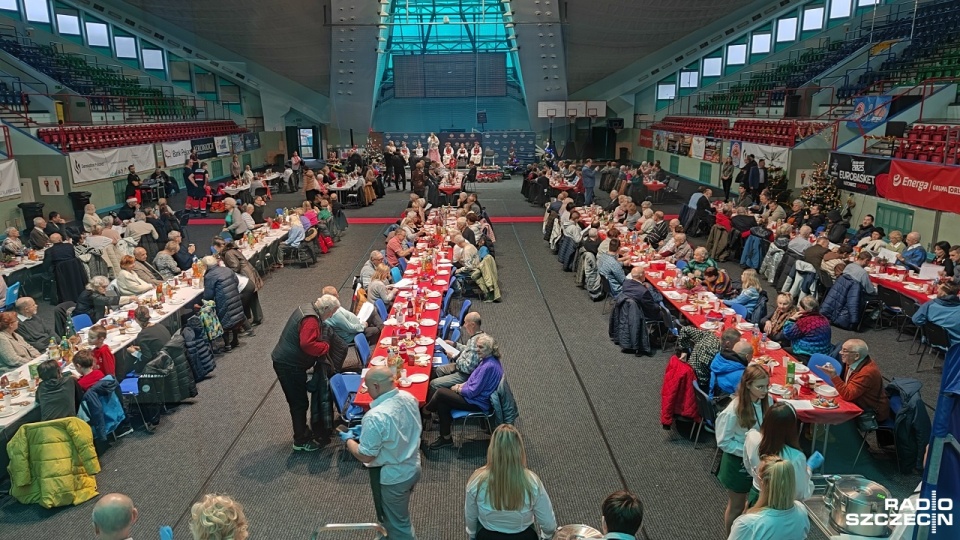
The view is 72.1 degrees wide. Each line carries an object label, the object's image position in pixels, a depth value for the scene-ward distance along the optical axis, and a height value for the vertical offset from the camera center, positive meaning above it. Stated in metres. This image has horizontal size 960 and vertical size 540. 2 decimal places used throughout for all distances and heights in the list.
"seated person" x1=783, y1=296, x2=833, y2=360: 7.38 -2.21
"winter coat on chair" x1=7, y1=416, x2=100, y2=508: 5.58 -2.65
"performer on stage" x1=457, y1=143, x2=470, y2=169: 29.61 -0.88
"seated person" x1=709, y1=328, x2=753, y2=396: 6.19 -2.14
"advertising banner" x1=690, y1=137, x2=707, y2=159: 24.59 -0.54
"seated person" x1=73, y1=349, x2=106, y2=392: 6.41 -2.16
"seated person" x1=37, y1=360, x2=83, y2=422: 5.90 -2.20
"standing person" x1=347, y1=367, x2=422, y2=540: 4.42 -2.07
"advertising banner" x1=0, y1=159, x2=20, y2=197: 15.13 -0.75
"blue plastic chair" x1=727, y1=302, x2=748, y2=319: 8.45 -2.24
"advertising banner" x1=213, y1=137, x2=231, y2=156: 27.20 -0.14
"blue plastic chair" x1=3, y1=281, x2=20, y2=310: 9.70 -2.19
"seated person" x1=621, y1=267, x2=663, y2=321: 8.84 -2.12
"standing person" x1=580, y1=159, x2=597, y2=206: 19.72 -1.35
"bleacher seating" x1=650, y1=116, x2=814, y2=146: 19.55 +0.11
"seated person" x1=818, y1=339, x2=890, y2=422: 5.90 -2.23
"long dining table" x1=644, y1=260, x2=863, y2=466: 5.79 -2.27
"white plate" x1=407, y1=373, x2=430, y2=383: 6.51 -2.33
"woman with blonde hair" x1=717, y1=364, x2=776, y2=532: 4.73 -2.11
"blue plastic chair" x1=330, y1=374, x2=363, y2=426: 6.26 -2.51
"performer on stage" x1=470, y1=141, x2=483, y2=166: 29.33 -0.80
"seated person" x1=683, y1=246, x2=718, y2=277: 10.07 -1.96
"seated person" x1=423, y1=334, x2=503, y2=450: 6.34 -2.41
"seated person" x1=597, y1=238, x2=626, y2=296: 10.18 -2.08
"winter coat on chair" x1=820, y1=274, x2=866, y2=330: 9.46 -2.46
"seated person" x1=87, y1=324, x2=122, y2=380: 6.76 -2.10
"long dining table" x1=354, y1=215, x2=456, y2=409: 6.44 -2.22
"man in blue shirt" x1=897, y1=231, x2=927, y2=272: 10.42 -1.98
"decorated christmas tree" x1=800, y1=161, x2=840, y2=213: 15.27 -1.43
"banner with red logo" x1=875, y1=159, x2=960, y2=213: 11.91 -1.08
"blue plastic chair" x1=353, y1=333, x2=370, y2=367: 7.35 -2.30
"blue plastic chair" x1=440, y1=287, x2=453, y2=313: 9.21 -2.27
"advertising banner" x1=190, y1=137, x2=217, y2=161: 25.33 -0.21
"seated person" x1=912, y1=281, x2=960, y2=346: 7.66 -2.13
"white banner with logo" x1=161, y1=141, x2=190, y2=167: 23.25 -0.38
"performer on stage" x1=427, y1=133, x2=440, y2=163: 27.41 -0.39
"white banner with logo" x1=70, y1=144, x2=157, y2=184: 17.91 -0.53
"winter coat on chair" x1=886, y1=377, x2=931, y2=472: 5.93 -2.63
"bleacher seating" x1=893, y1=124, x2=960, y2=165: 12.55 -0.32
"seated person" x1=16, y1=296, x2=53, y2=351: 7.98 -2.18
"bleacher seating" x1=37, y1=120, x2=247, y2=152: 17.85 +0.29
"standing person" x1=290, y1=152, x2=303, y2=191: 25.35 -1.05
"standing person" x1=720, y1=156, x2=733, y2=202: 20.41 -1.36
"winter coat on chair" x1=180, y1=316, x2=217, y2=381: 7.75 -2.45
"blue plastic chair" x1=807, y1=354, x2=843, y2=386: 6.50 -2.29
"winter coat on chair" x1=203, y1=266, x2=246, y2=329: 9.00 -2.03
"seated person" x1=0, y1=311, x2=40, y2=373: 7.14 -2.17
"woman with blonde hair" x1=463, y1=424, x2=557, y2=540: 3.69 -2.01
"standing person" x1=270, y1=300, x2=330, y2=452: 6.00 -1.92
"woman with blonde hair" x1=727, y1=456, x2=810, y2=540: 3.47 -2.00
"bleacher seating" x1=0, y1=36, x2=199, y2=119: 24.09 +2.39
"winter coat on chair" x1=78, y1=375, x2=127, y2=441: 6.25 -2.49
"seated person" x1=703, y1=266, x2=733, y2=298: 9.59 -2.15
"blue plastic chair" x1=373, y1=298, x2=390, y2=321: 8.70 -2.22
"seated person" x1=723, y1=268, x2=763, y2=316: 8.52 -2.05
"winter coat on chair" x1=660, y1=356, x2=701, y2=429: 6.57 -2.56
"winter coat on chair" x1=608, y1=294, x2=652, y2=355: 8.84 -2.56
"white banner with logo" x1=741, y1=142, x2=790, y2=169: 18.66 -0.64
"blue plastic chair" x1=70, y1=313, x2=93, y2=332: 8.20 -2.17
